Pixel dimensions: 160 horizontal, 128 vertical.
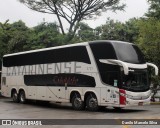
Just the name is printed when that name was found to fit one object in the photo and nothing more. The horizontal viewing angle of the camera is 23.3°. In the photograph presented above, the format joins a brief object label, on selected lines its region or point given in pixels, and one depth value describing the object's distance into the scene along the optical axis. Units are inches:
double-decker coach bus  785.6
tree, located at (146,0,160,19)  1486.2
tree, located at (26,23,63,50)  1575.8
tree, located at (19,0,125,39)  1882.6
